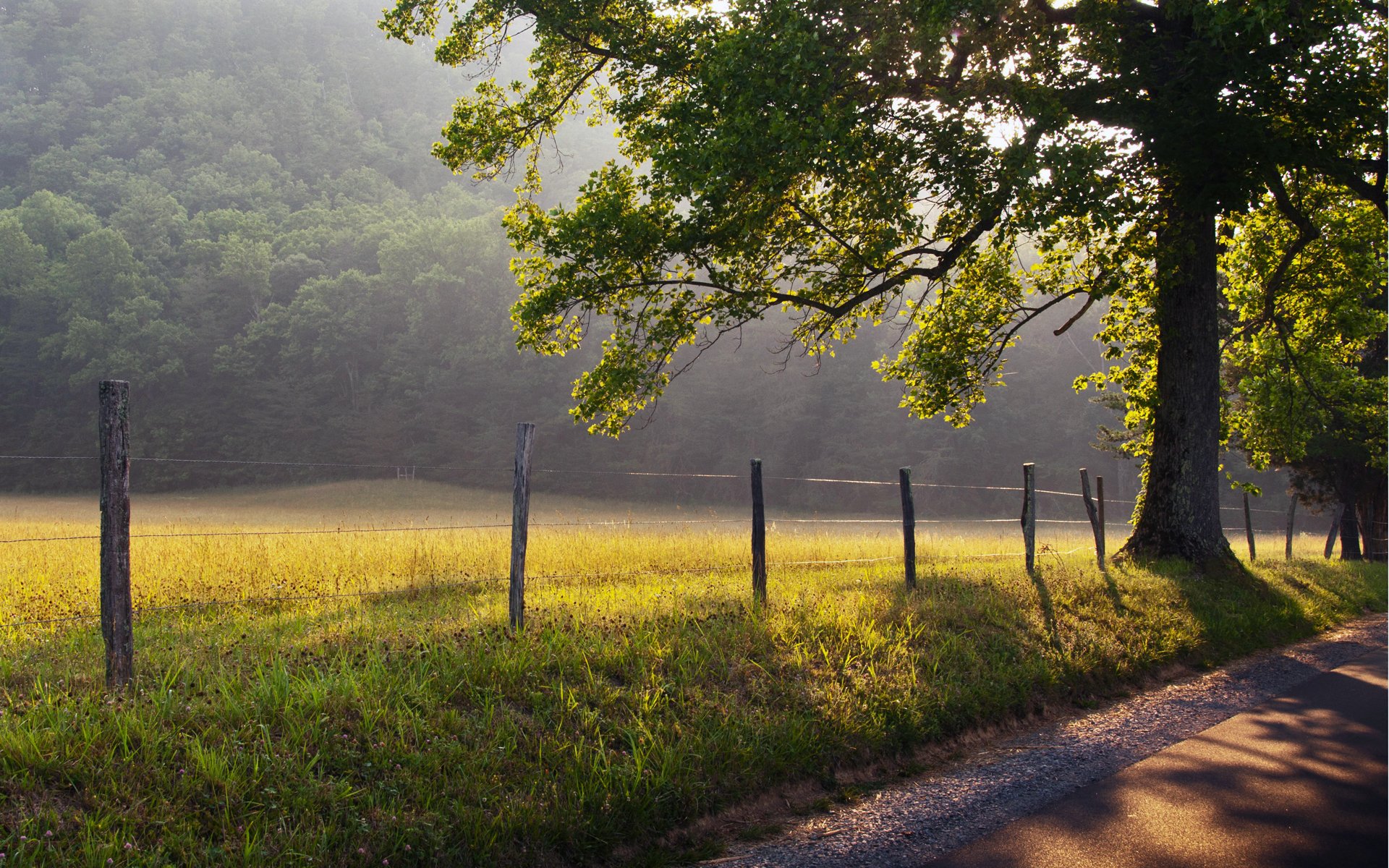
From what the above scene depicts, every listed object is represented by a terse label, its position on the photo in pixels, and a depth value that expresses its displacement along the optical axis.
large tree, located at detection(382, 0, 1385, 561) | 10.99
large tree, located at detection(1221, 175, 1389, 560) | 15.79
